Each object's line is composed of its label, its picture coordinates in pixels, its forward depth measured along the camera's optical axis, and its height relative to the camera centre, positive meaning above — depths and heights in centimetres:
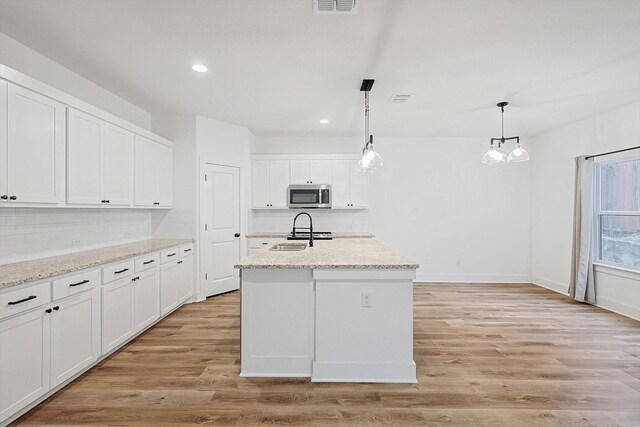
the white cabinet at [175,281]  371 -91
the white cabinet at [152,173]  378 +44
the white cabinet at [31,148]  216 +44
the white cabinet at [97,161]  274 +45
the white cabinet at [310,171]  559 +67
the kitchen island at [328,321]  246 -87
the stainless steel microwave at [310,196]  537 +23
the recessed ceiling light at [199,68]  300 +134
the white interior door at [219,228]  466 -29
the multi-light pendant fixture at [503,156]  368 +64
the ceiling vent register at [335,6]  202 +131
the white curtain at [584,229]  448 -25
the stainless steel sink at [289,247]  344 -42
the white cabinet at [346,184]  560 +45
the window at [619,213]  405 -1
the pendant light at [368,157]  327 +55
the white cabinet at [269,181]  558 +49
